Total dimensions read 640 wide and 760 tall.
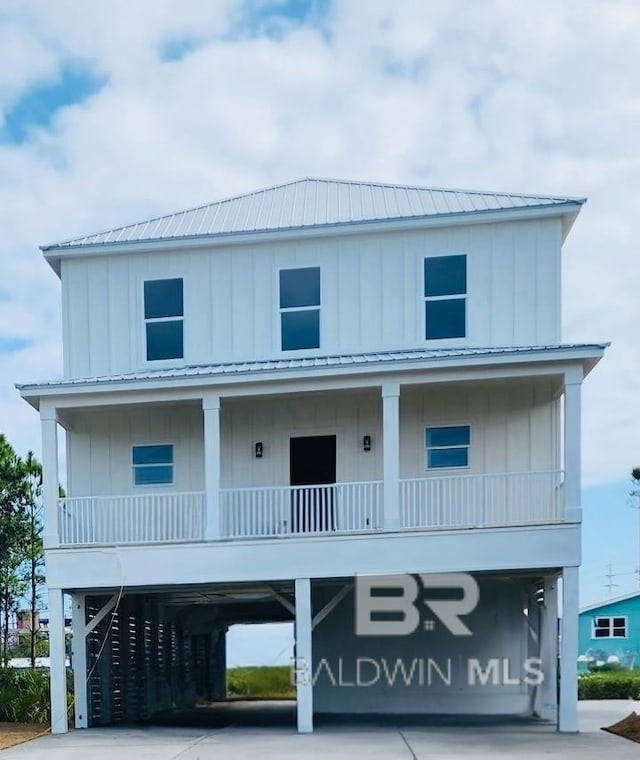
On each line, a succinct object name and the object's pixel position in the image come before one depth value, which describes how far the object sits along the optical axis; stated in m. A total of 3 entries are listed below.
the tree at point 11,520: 20.53
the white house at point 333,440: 14.46
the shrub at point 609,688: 26.75
